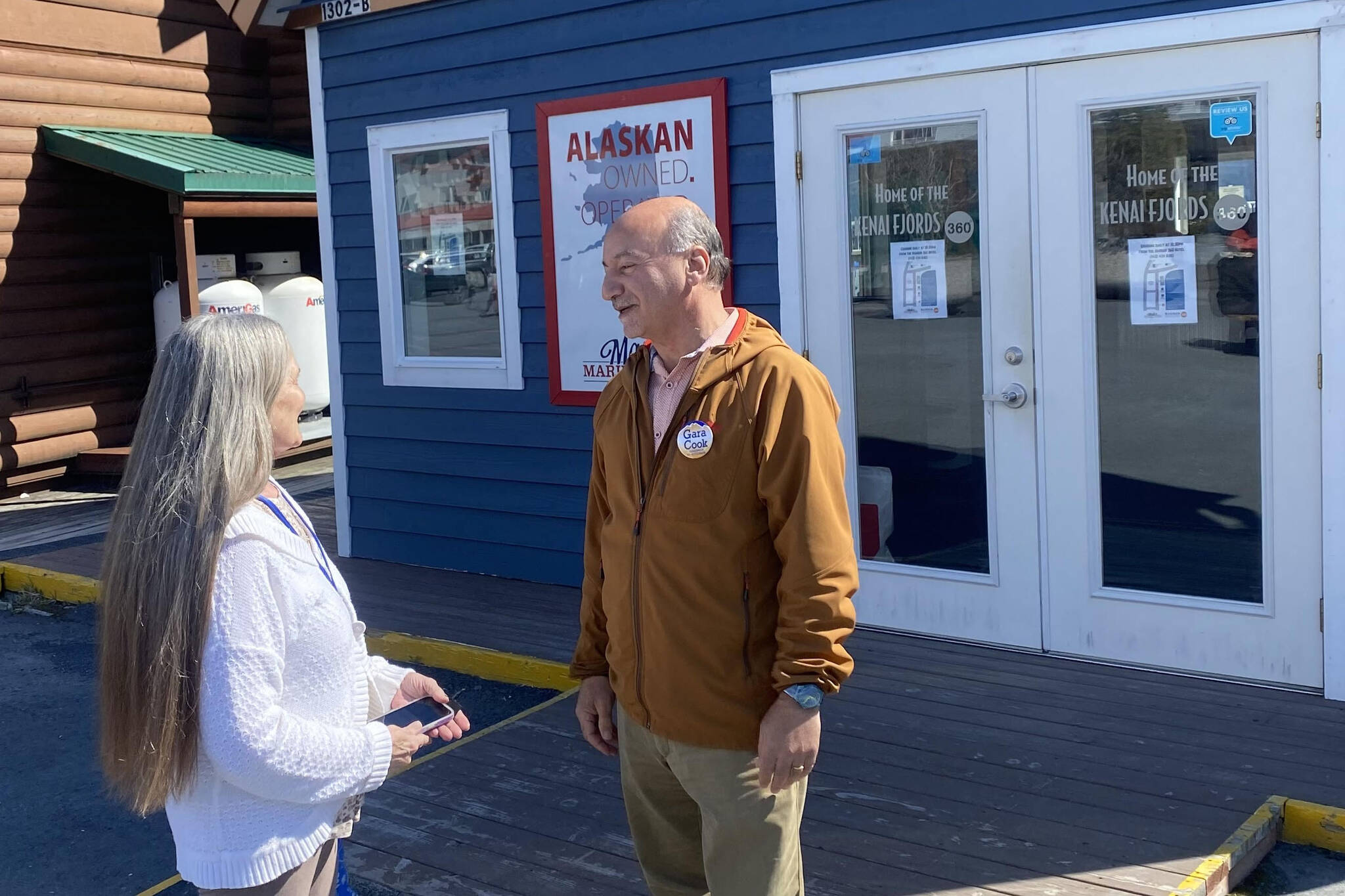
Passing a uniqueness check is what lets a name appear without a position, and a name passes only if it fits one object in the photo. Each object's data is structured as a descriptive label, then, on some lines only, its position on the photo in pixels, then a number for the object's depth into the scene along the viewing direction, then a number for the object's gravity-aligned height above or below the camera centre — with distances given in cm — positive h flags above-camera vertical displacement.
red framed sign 581 +69
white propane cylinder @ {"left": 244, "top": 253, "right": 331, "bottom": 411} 1147 +33
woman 201 -44
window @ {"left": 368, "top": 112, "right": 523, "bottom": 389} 667 +46
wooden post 987 +69
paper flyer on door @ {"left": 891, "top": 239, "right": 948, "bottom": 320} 521 +16
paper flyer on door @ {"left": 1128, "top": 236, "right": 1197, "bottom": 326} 464 +11
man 235 -41
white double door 451 -11
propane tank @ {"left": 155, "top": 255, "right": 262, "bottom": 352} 1063 +45
